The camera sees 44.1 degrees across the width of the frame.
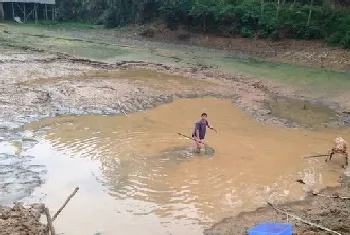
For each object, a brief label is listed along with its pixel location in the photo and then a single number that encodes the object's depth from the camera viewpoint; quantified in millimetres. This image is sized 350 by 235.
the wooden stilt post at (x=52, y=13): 46741
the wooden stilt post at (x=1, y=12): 42469
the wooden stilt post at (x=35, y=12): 44281
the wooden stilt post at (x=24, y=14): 43375
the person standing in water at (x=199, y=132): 11289
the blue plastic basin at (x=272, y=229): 6348
